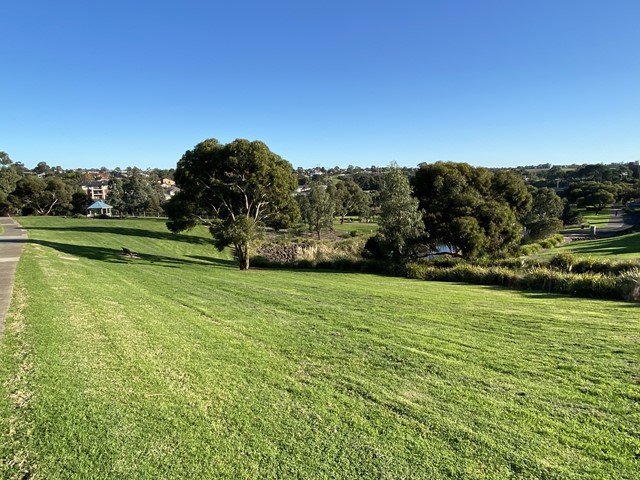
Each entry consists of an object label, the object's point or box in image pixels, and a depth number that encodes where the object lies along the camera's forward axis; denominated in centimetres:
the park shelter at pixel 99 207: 6781
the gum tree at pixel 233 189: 2167
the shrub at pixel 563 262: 1961
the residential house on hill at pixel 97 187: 11979
